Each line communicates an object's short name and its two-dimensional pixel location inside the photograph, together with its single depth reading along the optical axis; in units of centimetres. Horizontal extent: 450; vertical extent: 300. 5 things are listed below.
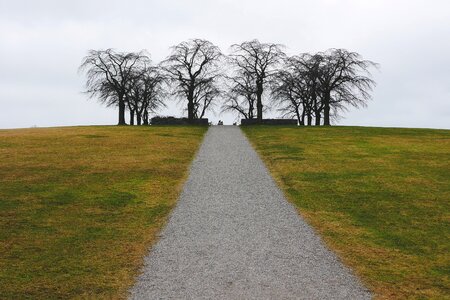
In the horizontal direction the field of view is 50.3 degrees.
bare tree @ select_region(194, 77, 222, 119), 5886
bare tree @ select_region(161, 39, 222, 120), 5347
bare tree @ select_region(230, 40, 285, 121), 5481
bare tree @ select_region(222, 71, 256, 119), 5859
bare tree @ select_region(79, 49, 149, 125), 5537
